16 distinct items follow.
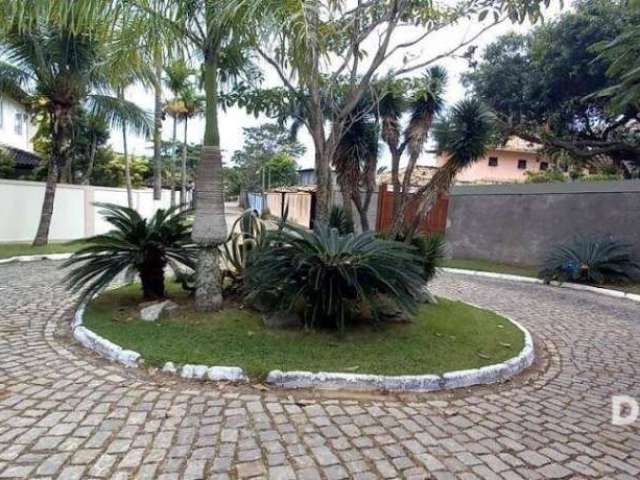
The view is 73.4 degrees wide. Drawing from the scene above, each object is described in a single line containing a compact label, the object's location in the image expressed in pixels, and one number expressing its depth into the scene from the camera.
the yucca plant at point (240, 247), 5.78
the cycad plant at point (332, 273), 4.43
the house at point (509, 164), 29.44
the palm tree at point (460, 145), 6.80
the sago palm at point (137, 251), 5.16
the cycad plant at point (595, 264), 9.53
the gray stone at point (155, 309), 5.01
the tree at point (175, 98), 6.14
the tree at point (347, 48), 5.23
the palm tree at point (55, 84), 10.37
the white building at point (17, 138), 18.56
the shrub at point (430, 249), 6.72
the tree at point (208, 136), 4.70
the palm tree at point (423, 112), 7.68
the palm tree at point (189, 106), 19.50
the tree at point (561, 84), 13.22
